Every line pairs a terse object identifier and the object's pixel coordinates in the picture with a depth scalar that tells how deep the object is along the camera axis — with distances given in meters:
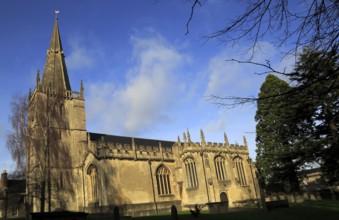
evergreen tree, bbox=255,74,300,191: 27.94
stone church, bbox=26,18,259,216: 25.39
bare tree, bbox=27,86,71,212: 22.75
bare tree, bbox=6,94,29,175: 22.89
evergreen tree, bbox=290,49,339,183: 21.41
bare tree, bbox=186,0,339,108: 3.43
